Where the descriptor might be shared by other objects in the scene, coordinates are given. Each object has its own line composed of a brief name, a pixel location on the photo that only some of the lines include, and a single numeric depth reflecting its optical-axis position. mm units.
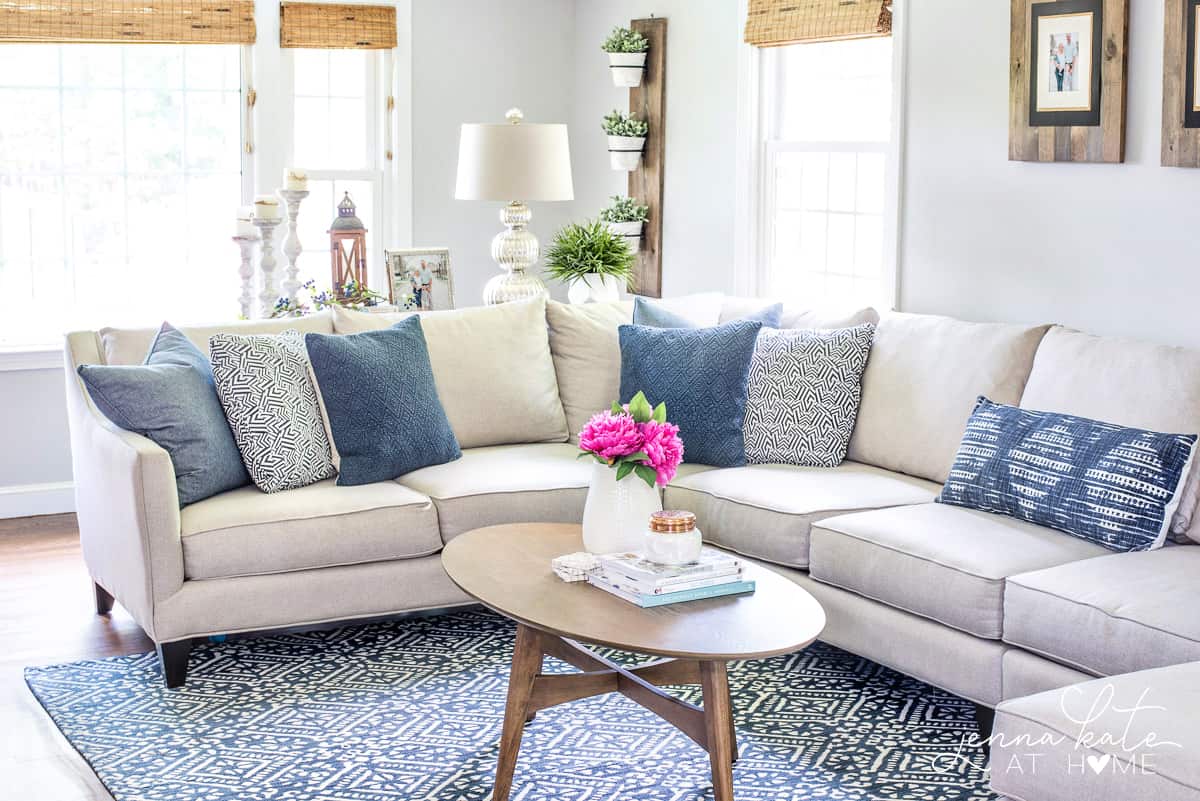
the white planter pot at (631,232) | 6047
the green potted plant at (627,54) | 5961
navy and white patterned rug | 3074
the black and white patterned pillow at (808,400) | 4281
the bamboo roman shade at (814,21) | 4789
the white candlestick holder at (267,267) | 4875
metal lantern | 5246
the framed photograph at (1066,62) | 4070
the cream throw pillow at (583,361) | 4691
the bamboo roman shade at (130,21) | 5367
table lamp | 5176
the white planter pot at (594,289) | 5570
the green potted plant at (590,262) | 5570
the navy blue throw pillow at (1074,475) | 3275
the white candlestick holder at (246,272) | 4906
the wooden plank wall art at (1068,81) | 4000
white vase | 3229
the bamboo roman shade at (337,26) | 5930
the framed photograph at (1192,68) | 3744
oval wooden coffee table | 2742
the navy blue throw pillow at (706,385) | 4277
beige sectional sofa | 3090
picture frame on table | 5207
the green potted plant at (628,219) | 6051
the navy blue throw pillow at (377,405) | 4035
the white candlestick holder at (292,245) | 4926
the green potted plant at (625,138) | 6055
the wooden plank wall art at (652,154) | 5980
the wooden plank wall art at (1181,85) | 3756
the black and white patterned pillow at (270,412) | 3914
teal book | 2941
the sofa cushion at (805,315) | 4480
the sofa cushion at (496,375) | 4496
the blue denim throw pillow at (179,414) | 3727
